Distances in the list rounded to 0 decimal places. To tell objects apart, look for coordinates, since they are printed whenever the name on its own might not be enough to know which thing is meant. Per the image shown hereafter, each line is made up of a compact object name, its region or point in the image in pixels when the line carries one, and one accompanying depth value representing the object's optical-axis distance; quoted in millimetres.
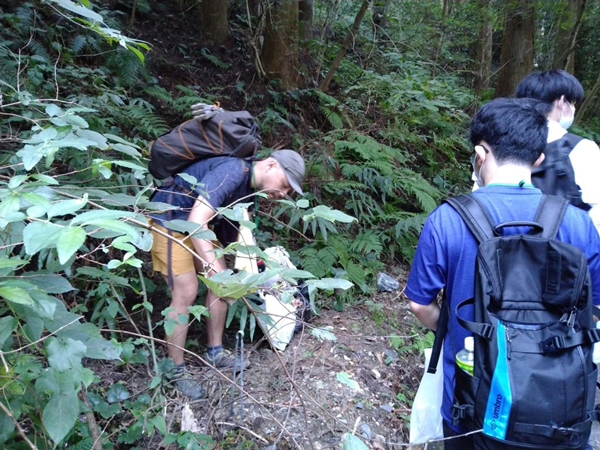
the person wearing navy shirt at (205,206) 2787
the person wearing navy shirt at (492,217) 1727
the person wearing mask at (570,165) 2381
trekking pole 2893
